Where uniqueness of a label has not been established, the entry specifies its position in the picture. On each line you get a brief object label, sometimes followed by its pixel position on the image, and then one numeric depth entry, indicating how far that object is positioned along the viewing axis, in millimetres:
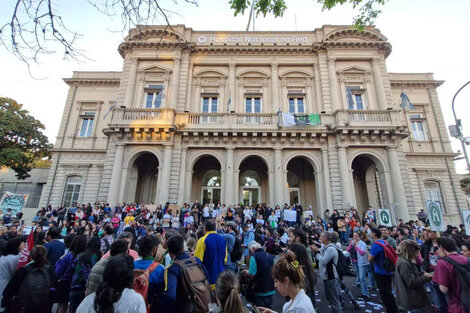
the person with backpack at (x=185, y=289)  2799
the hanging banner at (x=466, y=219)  6668
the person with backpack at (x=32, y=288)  3334
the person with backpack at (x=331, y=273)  4633
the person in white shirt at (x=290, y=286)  2314
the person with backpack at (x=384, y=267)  4772
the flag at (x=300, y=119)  16594
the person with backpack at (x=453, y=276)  3369
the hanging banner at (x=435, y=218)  6387
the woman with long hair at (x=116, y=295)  2123
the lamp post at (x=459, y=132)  9289
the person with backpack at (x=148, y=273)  2816
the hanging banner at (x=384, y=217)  10916
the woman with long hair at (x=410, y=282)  3883
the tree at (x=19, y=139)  19703
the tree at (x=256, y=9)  3006
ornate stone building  16125
